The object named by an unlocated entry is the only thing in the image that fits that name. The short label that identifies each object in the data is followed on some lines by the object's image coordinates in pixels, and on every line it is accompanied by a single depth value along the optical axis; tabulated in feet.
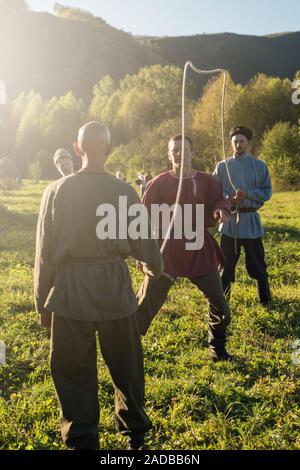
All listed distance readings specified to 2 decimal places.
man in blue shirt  20.81
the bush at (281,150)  111.96
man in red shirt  15.48
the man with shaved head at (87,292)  9.77
